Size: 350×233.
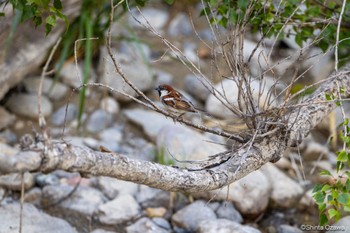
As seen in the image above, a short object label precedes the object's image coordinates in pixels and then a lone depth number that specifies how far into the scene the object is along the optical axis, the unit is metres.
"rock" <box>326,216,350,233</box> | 7.77
